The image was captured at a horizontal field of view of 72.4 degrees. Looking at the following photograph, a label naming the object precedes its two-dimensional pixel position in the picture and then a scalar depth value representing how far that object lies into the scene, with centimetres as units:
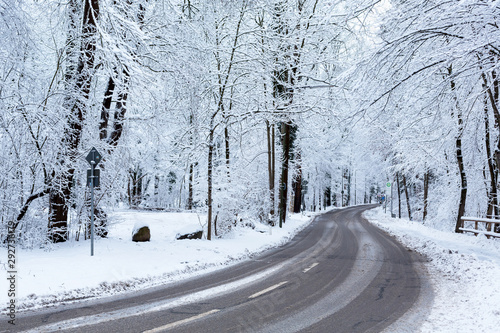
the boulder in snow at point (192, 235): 1345
